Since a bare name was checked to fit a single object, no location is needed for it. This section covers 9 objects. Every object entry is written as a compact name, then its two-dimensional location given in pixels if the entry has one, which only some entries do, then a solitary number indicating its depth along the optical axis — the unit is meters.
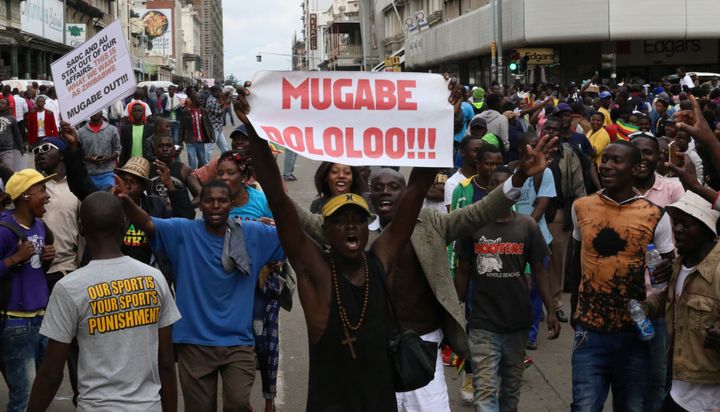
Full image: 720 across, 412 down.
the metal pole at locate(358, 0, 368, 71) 74.79
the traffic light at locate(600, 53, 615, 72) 26.73
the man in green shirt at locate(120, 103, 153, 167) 12.20
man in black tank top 3.79
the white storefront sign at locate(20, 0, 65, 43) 42.74
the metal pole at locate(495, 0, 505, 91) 29.17
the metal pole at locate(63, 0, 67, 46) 49.64
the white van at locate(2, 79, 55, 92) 28.08
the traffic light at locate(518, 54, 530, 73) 27.26
